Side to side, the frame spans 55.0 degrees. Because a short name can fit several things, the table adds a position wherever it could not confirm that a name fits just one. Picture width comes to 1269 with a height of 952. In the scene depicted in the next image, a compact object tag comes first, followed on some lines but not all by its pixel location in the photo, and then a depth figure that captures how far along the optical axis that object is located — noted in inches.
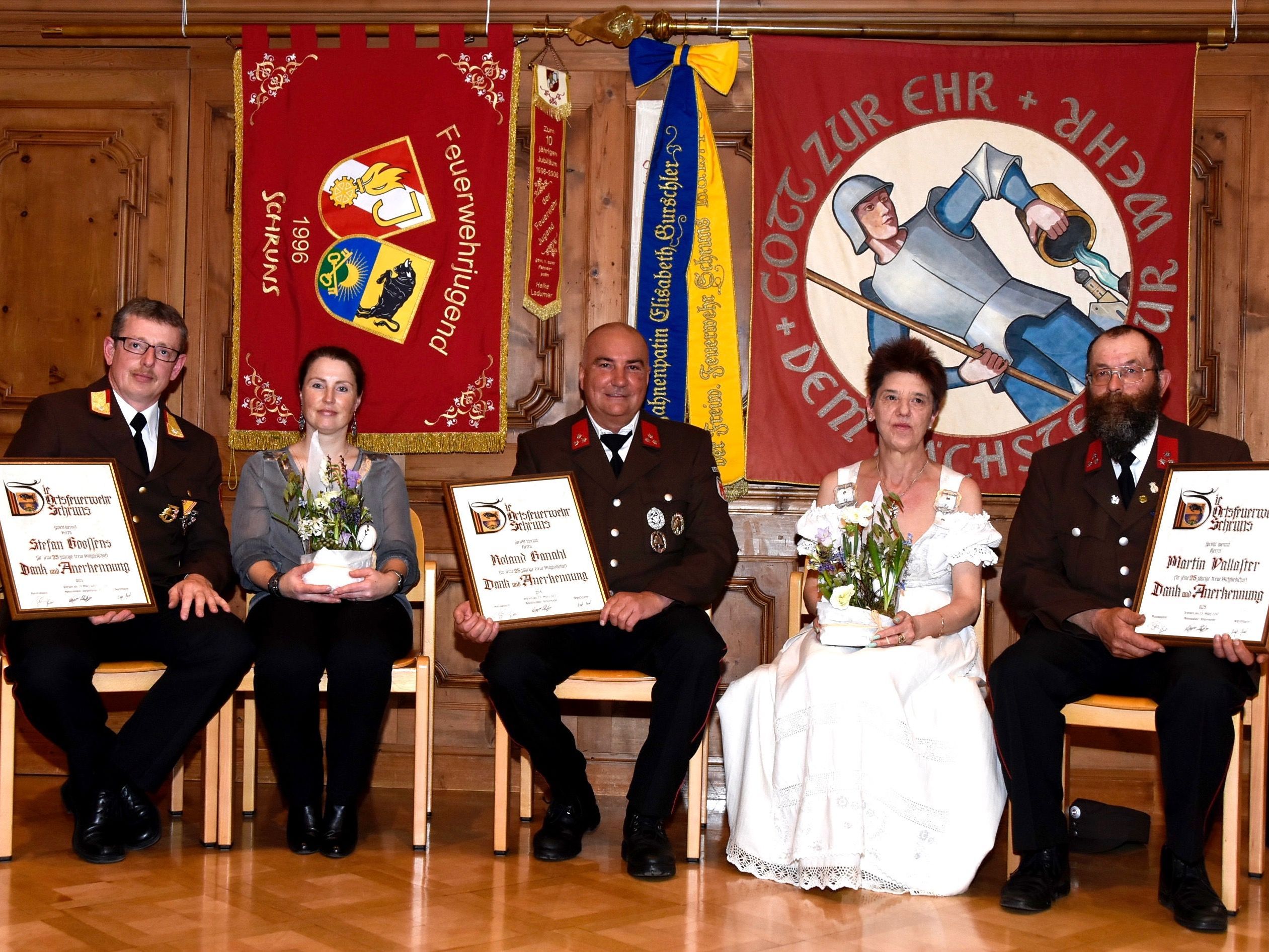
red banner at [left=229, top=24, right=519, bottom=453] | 184.5
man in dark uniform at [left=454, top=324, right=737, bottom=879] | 141.9
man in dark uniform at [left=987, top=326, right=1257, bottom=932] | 125.8
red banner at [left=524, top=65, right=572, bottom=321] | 182.2
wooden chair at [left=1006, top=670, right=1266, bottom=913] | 128.4
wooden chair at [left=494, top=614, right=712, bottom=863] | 143.4
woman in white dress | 130.0
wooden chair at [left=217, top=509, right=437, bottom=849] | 144.6
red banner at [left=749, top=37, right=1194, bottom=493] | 178.7
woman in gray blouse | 142.5
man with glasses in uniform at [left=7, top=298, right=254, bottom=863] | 138.3
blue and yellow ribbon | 182.5
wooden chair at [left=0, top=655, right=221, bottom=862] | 136.4
